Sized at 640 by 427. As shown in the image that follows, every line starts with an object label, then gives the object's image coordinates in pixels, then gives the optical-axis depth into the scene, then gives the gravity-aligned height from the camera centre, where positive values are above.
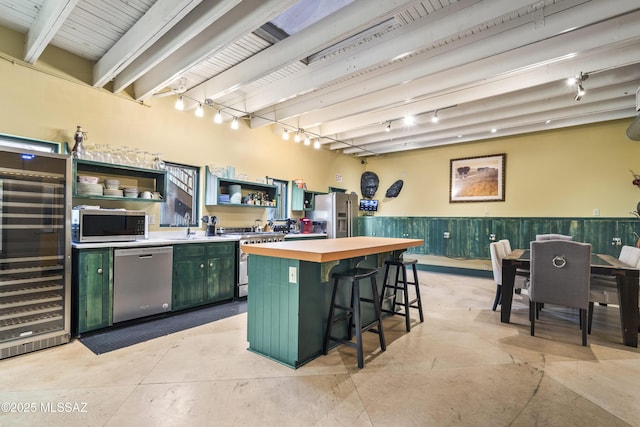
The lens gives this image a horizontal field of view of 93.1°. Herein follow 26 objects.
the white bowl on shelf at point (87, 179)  3.43 +0.33
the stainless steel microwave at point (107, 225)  3.18 -0.19
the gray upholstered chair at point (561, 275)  3.05 -0.61
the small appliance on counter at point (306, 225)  6.34 -0.29
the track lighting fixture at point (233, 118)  4.20 +1.56
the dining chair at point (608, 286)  3.21 -0.78
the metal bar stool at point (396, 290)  3.44 -0.92
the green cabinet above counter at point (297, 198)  6.49 +0.29
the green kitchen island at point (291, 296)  2.45 -0.73
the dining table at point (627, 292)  3.00 -0.75
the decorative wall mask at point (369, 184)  8.37 +0.80
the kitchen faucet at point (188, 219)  4.68 -0.15
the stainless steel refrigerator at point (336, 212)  6.56 +0.00
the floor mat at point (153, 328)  2.93 -1.31
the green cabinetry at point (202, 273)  3.81 -0.85
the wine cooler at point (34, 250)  2.66 -0.41
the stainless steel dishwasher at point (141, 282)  3.29 -0.83
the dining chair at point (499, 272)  3.92 -0.76
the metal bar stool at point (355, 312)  2.51 -0.88
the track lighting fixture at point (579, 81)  3.55 +1.63
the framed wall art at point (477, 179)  6.63 +0.81
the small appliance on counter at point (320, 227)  6.63 -0.33
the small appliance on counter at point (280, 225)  5.93 -0.28
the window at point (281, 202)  6.24 +0.20
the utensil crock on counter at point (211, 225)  4.65 -0.23
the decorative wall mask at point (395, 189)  7.96 +0.65
